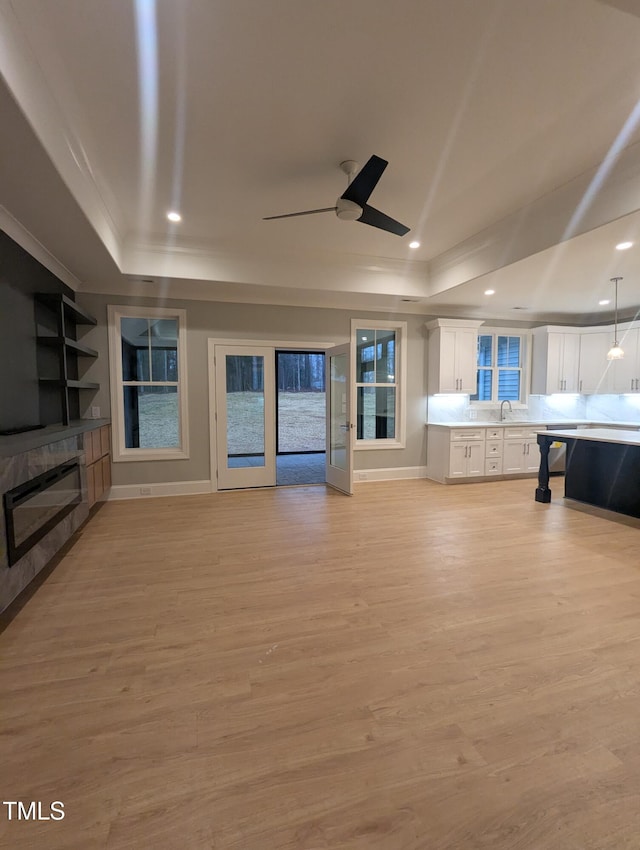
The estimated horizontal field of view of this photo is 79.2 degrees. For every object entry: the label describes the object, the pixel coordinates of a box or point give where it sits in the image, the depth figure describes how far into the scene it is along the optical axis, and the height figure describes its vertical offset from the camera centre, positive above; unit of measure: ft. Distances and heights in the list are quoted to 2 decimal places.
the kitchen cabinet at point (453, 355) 19.84 +2.07
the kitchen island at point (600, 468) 13.80 -2.78
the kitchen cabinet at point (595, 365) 22.02 +1.75
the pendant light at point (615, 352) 16.23 +1.83
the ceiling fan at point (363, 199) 8.32 +4.57
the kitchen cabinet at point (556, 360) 22.02 +2.03
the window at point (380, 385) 20.26 +0.51
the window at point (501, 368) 22.36 +1.57
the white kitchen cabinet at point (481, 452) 19.27 -2.93
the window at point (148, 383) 16.55 +0.49
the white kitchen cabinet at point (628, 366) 20.70 +1.64
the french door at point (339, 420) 17.44 -1.23
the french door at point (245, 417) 17.92 -1.08
